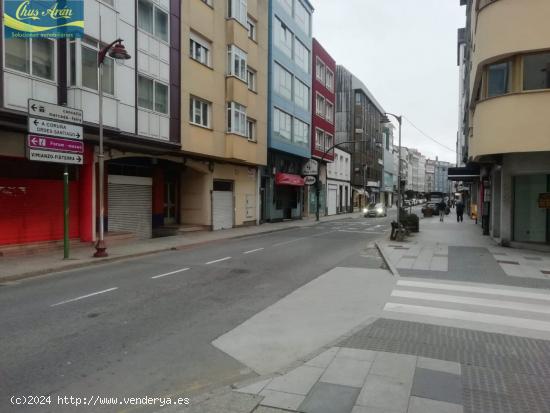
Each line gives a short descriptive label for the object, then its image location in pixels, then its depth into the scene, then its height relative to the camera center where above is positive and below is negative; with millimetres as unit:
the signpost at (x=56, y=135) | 12055 +1654
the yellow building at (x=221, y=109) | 21828 +4750
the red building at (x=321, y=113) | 41625 +8234
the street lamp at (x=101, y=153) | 13570 +1243
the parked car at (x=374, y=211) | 45719 -1493
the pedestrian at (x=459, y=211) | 36812 -1145
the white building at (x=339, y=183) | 48969 +1519
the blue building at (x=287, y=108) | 31656 +6799
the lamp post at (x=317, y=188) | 36469 +675
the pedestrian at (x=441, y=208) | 36219 -934
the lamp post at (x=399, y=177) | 22523 +1118
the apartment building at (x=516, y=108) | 14461 +3040
